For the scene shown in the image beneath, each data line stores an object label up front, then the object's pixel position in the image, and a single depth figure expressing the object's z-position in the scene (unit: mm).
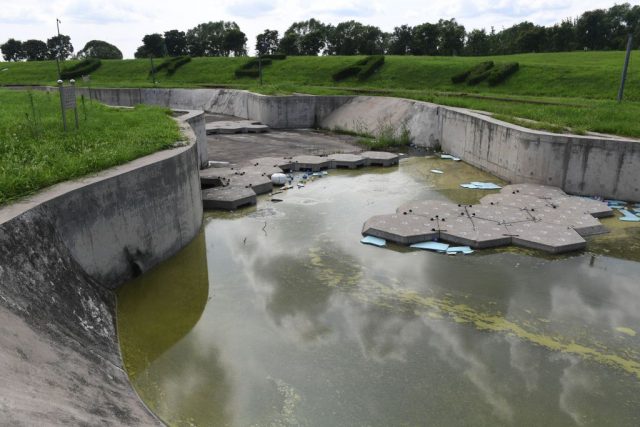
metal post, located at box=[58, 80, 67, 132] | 8752
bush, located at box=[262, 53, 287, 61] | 38088
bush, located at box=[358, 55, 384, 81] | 30281
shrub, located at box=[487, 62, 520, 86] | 25078
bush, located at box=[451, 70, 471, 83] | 26453
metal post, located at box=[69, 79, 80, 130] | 9059
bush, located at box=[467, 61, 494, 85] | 25719
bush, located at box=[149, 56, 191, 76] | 39594
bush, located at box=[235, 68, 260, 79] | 35250
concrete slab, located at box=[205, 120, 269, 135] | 21719
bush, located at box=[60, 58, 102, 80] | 39844
